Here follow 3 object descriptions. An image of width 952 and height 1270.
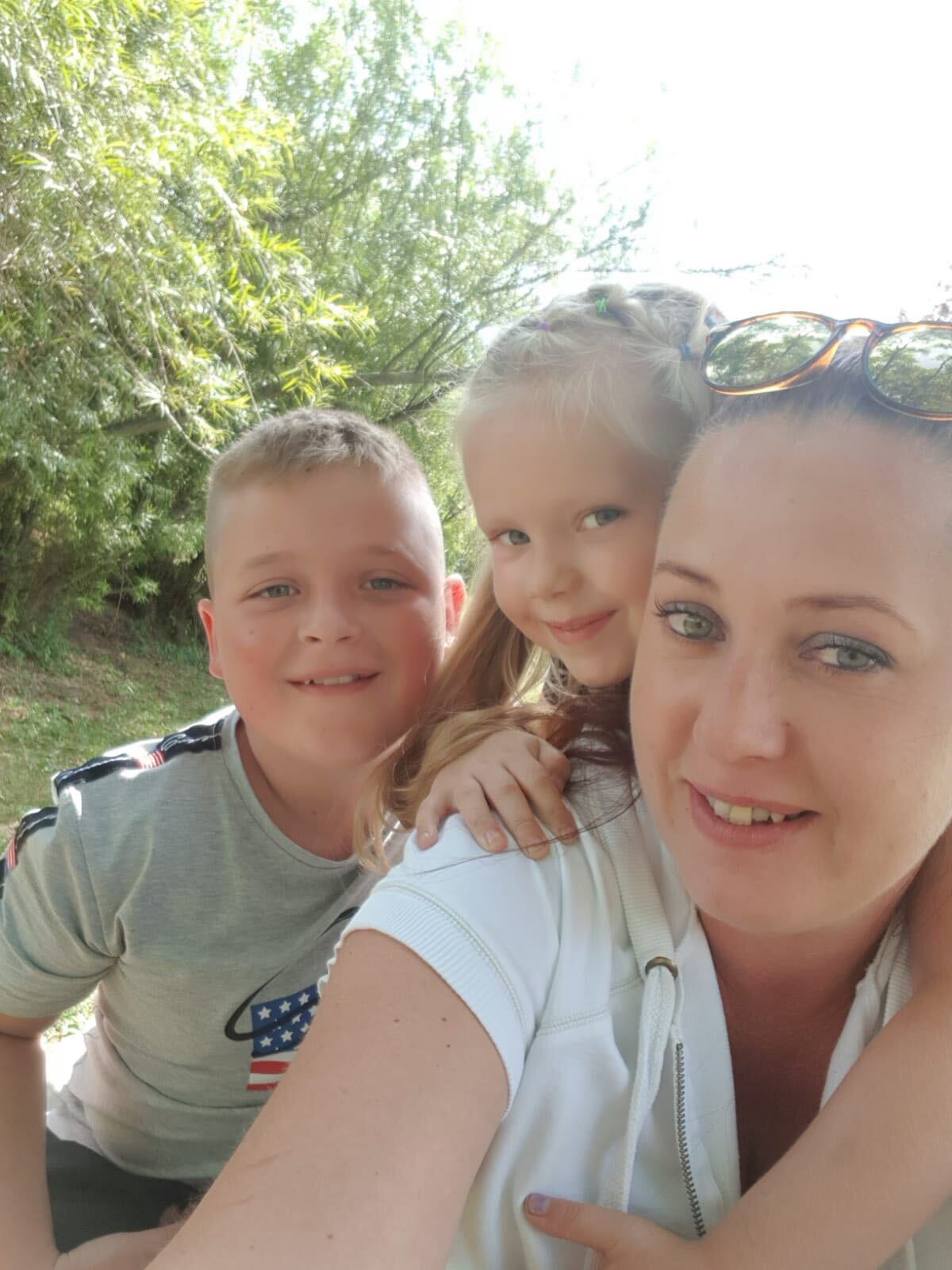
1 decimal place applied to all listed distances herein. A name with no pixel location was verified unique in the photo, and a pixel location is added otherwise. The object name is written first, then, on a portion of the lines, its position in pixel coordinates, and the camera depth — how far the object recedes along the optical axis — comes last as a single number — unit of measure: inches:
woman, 11.0
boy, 19.8
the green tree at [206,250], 48.3
